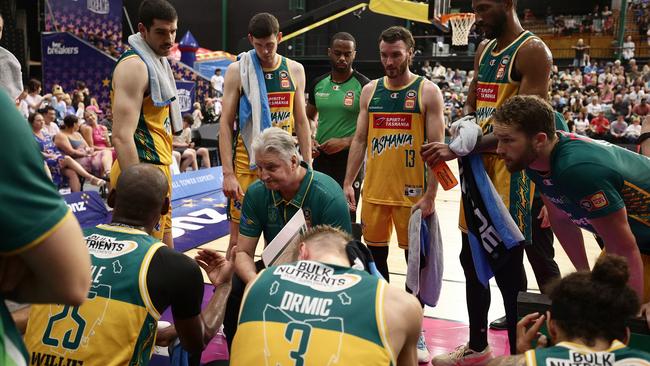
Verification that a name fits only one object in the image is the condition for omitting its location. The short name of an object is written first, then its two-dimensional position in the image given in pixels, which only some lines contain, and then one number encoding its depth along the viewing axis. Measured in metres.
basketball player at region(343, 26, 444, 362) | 3.77
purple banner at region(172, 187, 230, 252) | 6.26
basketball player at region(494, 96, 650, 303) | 2.31
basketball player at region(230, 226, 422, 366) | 1.66
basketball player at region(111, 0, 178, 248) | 3.31
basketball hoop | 14.19
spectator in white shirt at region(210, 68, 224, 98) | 17.94
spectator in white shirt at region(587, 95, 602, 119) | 17.69
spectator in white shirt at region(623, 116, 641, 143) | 15.31
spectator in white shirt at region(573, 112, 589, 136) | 16.45
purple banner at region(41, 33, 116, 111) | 14.52
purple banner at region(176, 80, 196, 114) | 13.15
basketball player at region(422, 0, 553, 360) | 3.17
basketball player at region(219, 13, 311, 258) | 3.91
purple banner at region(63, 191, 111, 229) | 6.00
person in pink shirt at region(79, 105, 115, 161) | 8.99
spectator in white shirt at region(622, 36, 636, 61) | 21.50
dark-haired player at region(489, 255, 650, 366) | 1.67
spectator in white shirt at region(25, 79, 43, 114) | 10.78
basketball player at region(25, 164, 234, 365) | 1.96
